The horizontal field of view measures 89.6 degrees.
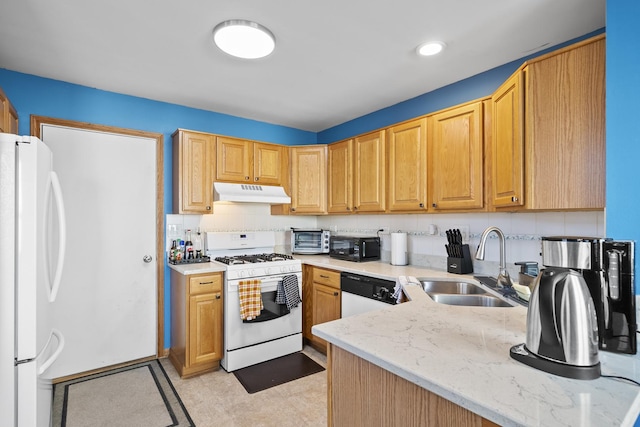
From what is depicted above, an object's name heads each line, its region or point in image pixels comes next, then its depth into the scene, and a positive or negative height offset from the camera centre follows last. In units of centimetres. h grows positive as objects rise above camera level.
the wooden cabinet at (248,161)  329 +55
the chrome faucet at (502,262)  162 -30
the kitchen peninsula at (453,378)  77 -47
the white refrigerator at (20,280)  131 -28
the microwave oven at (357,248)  325 -38
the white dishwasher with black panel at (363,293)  258 -68
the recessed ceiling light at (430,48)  217 +113
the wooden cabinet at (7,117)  209 +67
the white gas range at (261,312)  288 -94
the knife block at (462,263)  258 -42
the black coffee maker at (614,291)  110 -28
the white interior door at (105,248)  273 -32
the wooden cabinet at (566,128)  160 +44
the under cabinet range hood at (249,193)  317 +20
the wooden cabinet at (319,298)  306 -86
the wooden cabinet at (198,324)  274 -97
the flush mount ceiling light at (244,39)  193 +109
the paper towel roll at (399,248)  306 -34
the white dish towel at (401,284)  229 -51
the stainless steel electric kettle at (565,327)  89 -33
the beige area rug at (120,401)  219 -141
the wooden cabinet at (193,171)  305 +39
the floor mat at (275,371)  266 -141
